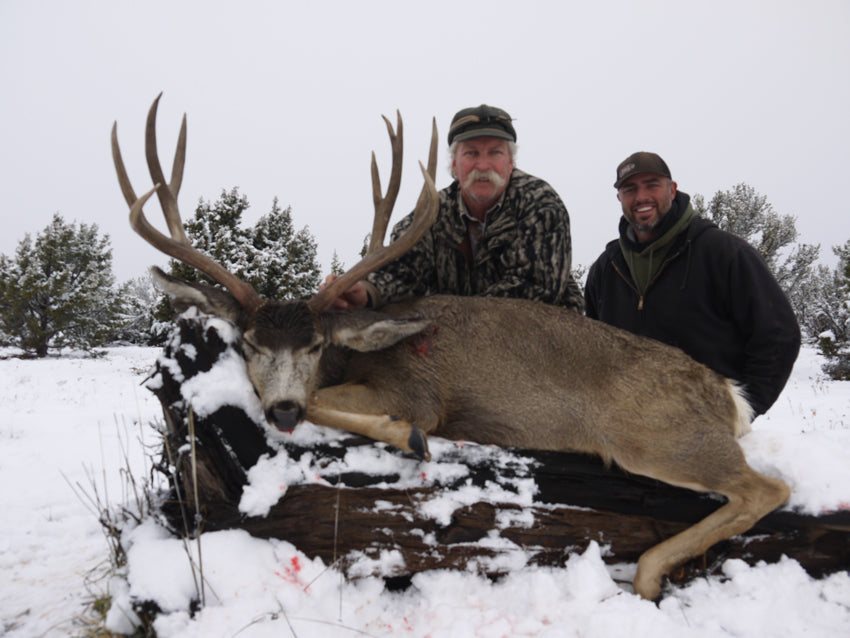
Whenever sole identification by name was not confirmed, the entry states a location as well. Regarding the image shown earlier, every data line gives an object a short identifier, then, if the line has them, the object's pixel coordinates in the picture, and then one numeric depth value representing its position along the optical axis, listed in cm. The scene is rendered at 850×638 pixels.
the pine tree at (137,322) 2790
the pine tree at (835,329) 1830
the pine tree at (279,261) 1998
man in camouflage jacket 484
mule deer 323
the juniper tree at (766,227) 2716
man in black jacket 453
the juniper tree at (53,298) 2058
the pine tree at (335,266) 3642
